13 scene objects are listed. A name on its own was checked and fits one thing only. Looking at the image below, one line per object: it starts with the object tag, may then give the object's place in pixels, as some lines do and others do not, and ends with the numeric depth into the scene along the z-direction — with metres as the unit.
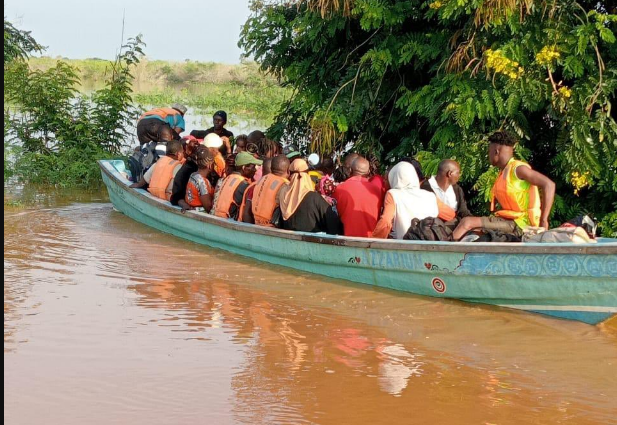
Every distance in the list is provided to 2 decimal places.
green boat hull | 6.32
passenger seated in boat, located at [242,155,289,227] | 8.48
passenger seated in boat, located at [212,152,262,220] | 9.27
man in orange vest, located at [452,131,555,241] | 6.92
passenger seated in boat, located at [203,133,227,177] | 10.36
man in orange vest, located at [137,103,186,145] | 11.75
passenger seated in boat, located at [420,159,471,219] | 7.62
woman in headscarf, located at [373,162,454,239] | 7.46
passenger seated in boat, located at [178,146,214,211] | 9.58
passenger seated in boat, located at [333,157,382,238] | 8.02
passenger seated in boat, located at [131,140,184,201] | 10.52
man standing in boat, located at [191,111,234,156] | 12.39
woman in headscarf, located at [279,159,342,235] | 8.20
